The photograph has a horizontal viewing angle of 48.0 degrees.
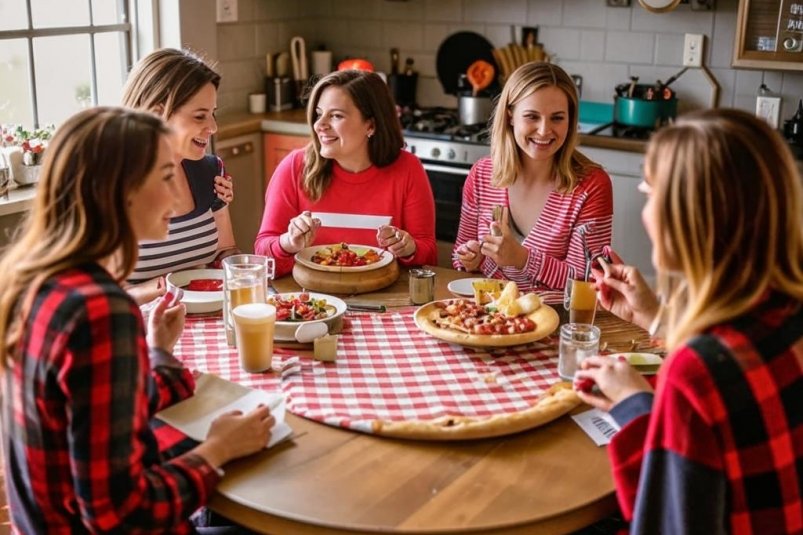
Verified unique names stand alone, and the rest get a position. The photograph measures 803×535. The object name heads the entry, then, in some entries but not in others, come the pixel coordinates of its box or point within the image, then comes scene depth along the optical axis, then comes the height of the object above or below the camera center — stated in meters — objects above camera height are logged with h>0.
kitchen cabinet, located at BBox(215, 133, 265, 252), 4.14 -0.68
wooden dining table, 1.33 -0.68
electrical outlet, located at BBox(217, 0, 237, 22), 4.21 +0.11
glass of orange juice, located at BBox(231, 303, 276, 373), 1.80 -0.59
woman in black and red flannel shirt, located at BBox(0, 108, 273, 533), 1.26 -0.44
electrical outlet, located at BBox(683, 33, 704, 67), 3.99 -0.02
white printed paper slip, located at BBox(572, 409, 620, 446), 1.57 -0.66
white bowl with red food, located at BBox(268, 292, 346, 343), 1.96 -0.61
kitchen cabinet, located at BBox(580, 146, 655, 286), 3.68 -0.66
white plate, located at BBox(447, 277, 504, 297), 2.29 -0.62
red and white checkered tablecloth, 1.66 -0.66
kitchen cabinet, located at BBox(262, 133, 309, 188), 4.24 -0.51
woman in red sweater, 2.73 -0.41
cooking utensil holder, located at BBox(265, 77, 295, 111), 4.56 -0.27
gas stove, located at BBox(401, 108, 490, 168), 3.91 -0.43
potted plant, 3.21 -0.42
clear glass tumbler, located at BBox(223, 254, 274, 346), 1.96 -0.53
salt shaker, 2.23 -0.60
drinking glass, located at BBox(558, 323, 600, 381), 1.78 -0.58
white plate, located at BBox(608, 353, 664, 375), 1.84 -0.63
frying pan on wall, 4.52 -0.07
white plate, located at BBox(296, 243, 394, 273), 2.30 -0.57
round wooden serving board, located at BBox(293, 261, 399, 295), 2.30 -0.61
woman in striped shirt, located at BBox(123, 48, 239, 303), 2.42 -0.32
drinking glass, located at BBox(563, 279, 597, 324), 2.03 -0.57
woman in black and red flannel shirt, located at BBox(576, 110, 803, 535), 1.26 -0.41
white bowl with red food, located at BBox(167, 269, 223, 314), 2.13 -0.61
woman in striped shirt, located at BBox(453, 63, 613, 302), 2.58 -0.42
